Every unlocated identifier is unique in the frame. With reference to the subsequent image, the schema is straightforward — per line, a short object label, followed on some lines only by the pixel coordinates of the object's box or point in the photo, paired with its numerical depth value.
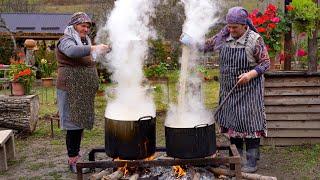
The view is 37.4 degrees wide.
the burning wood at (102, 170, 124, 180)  3.82
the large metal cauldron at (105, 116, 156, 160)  3.70
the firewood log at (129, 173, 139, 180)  3.82
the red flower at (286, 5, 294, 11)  5.38
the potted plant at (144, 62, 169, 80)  9.19
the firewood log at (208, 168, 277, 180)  3.88
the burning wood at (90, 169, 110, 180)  3.87
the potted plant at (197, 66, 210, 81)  8.00
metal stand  3.69
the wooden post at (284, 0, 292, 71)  5.59
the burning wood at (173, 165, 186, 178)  3.91
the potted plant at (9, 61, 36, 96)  6.67
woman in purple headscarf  4.18
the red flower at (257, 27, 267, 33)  5.29
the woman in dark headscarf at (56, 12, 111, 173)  4.46
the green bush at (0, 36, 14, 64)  17.16
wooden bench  4.95
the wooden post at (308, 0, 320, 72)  5.45
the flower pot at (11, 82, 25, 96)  6.68
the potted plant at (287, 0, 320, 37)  5.21
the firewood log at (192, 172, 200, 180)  3.81
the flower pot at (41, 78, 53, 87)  13.52
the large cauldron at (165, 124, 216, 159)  3.65
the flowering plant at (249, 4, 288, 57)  5.31
